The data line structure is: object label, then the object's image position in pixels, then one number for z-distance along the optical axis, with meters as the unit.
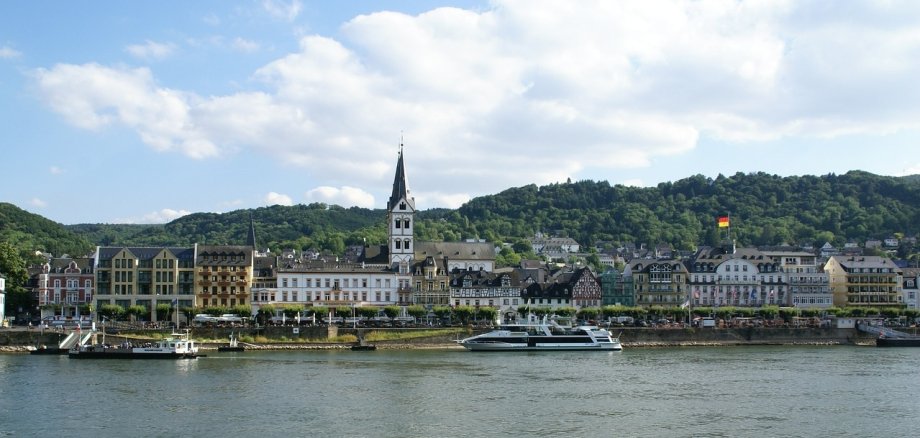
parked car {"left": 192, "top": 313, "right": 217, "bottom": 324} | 100.06
